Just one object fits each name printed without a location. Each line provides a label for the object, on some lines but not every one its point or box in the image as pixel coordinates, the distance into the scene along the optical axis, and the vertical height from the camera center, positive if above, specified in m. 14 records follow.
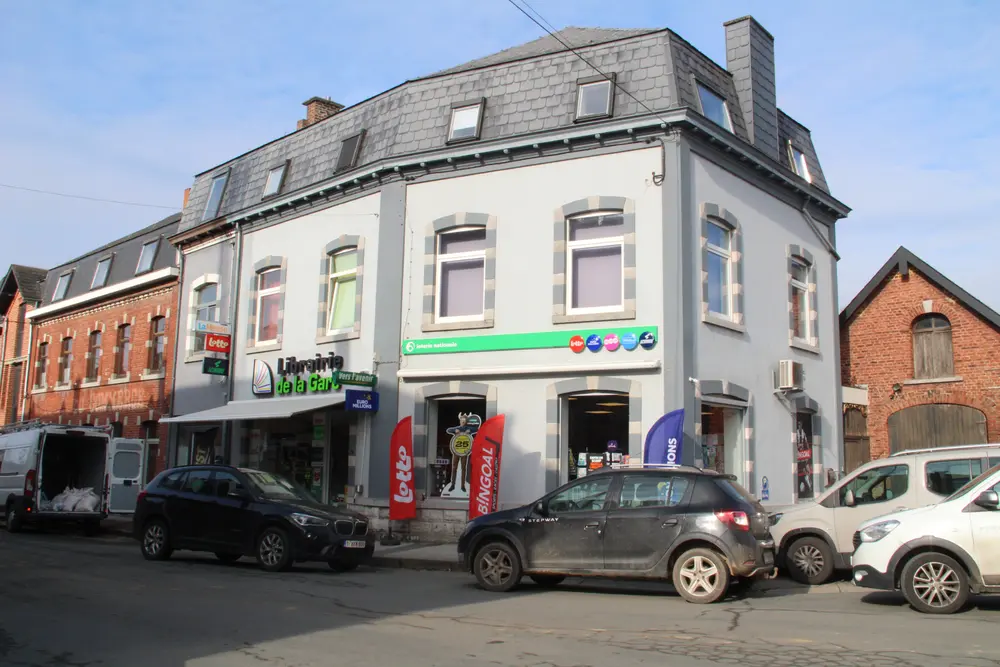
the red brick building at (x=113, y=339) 25.28 +4.12
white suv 9.18 -0.56
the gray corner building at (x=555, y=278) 15.91 +3.92
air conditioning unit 17.41 +2.18
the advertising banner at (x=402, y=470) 16.78 +0.24
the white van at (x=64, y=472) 19.94 +0.08
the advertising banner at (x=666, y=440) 14.70 +0.77
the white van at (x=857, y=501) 11.78 -0.10
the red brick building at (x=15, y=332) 33.91 +5.27
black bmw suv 13.37 -0.62
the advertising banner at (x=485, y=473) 15.88 +0.20
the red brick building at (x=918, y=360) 20.50 +3.06
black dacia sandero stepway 10.39 -0.54
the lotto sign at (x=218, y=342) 21.16 +3.11
